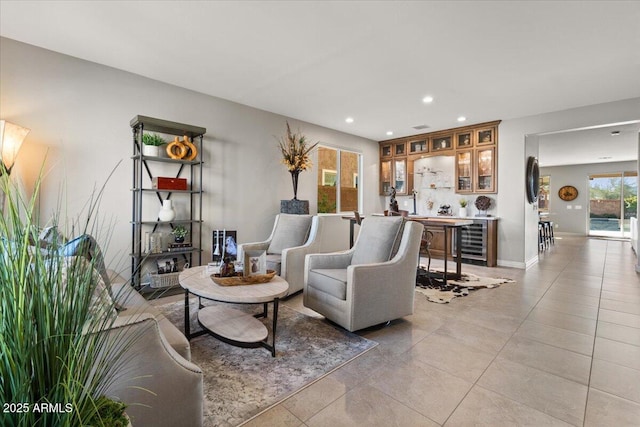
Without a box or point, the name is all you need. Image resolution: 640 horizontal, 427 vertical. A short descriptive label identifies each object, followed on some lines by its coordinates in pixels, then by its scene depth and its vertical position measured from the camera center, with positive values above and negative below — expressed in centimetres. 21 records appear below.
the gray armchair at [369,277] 249 -56
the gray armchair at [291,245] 350 -42
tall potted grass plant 60 -26
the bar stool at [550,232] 819 -46
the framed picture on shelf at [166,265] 369 -67
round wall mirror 536 +67
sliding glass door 966 +45
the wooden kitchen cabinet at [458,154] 561 +127
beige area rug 167 -105
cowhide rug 363 -97
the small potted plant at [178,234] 383 -28
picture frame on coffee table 248 -43
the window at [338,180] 607 +72
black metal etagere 354 +26
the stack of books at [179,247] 368 -44
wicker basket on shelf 355 -82
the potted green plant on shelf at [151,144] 359 +82
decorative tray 230 -53
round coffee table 209 -86
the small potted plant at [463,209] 602 +12
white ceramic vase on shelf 368 +0
